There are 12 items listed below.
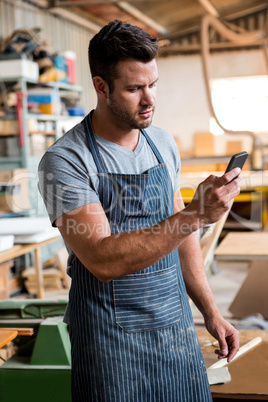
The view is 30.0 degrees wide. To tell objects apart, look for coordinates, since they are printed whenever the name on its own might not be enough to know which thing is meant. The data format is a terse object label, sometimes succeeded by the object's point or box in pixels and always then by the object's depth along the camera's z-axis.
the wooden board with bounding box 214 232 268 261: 3.00
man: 1.20
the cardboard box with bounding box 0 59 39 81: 5.25
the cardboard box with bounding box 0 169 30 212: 5.26
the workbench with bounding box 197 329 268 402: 1.75
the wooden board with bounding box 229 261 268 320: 3.96
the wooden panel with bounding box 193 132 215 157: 11.41
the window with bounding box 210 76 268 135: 11.98
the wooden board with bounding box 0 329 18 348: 1.58
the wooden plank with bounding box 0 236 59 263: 2.24
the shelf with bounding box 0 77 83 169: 5.45
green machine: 1.91
